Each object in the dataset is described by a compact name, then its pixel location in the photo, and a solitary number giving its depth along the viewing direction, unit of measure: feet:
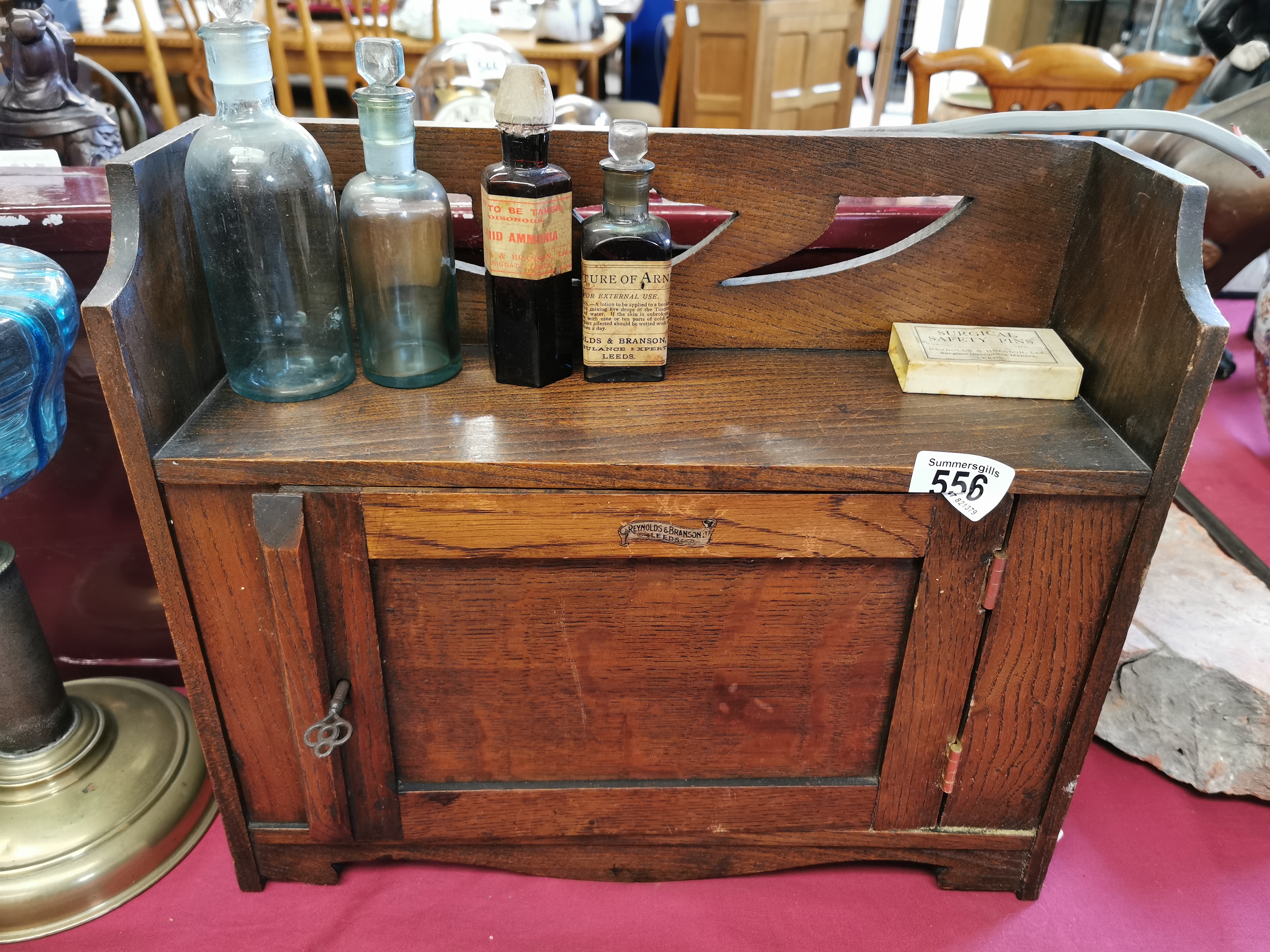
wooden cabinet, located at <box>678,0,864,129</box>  12.78
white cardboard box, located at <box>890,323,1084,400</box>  2.97
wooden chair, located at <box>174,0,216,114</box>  10.81
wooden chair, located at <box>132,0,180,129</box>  10.41
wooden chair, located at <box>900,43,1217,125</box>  6.84
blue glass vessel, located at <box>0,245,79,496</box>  2.50
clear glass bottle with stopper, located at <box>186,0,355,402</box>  2.59
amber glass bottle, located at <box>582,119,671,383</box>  2.74
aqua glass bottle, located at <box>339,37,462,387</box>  2.64
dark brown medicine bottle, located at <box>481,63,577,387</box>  2.63
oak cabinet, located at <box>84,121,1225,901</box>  2.60
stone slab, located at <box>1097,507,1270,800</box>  3.90
